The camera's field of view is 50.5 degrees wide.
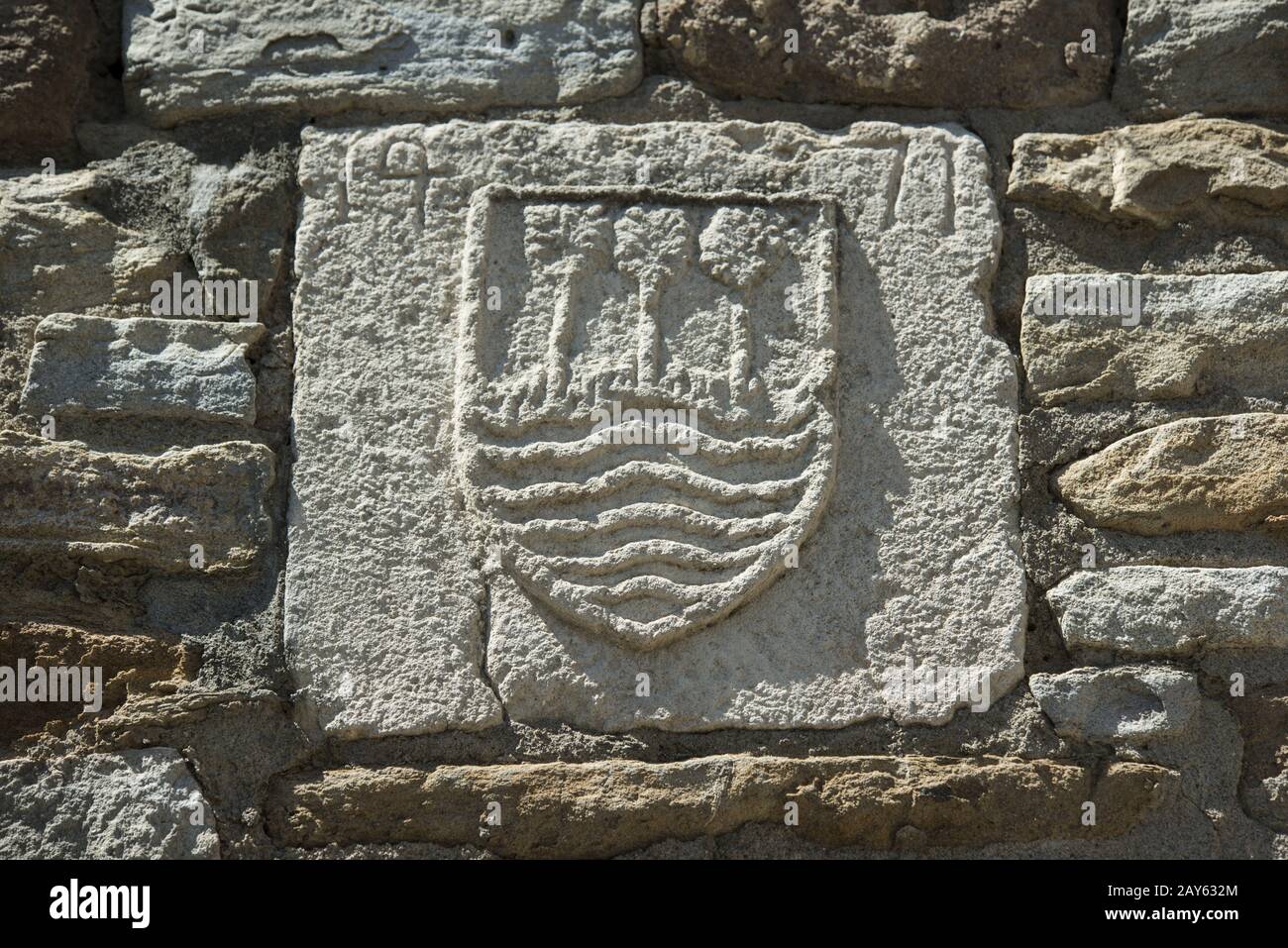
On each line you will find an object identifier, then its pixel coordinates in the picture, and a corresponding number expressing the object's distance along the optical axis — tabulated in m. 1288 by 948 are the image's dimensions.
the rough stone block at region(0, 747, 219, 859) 2.08
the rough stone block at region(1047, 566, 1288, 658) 2.16
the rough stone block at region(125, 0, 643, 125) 2.40
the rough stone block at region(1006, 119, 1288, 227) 2.34
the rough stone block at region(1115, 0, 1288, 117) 2.40
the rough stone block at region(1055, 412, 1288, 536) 2.20
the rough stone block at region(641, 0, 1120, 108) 2.40
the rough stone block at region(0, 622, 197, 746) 2.15
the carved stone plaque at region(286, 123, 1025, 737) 2.14
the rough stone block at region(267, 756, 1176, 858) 2.09
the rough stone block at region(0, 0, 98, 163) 2.39
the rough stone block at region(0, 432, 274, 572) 2.18
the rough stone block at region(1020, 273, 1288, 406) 2.27
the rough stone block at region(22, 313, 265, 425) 2.24
